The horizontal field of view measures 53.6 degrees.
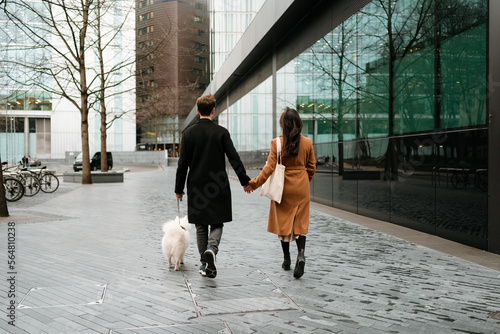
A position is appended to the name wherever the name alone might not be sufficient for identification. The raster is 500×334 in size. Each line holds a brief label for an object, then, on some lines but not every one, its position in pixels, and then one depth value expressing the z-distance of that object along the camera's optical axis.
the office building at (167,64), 24.27
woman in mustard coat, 5.25
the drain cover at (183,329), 3.70
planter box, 24.34
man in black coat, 5.10
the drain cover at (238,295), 4.26
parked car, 38.06
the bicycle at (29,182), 16.38
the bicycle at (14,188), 14.85
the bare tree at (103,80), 20.83
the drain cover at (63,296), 4.40
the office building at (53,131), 59.12
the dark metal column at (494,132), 6.58
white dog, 5.48
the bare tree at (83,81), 20.33
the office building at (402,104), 7.07
